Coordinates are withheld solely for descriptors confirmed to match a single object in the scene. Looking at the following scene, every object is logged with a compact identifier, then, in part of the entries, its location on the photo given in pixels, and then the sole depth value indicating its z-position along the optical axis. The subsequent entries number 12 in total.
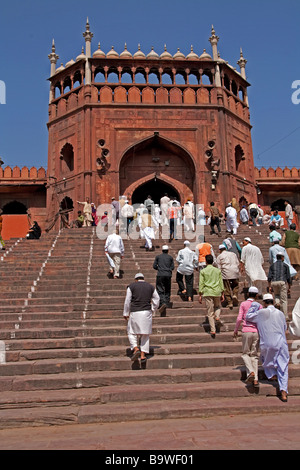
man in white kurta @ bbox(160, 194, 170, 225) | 15.29
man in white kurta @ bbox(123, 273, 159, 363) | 6.25
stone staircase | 5.10
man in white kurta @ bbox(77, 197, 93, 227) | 16.69
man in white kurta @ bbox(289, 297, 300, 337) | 5.54
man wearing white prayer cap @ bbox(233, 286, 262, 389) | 5.59
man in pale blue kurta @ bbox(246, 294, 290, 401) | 5.56
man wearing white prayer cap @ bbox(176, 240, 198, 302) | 8.78
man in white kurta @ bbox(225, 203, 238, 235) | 13.95
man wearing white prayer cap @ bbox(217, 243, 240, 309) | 8.42
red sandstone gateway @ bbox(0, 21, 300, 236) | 20.72
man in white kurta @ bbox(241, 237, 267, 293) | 8.68
